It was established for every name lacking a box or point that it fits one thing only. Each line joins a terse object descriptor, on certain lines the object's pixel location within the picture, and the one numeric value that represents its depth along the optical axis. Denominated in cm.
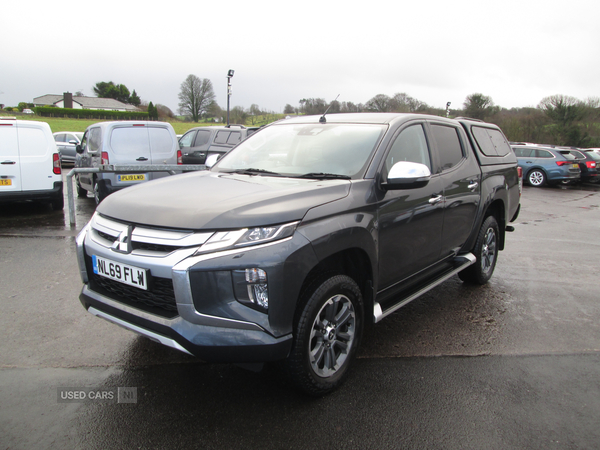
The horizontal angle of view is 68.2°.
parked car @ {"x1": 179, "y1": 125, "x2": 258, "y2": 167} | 1448
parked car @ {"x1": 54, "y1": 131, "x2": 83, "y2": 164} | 2132
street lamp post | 2373
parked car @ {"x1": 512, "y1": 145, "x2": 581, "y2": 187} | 1833
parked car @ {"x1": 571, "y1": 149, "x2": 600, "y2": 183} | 1944
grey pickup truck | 240
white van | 822
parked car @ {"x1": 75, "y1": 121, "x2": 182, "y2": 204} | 894
